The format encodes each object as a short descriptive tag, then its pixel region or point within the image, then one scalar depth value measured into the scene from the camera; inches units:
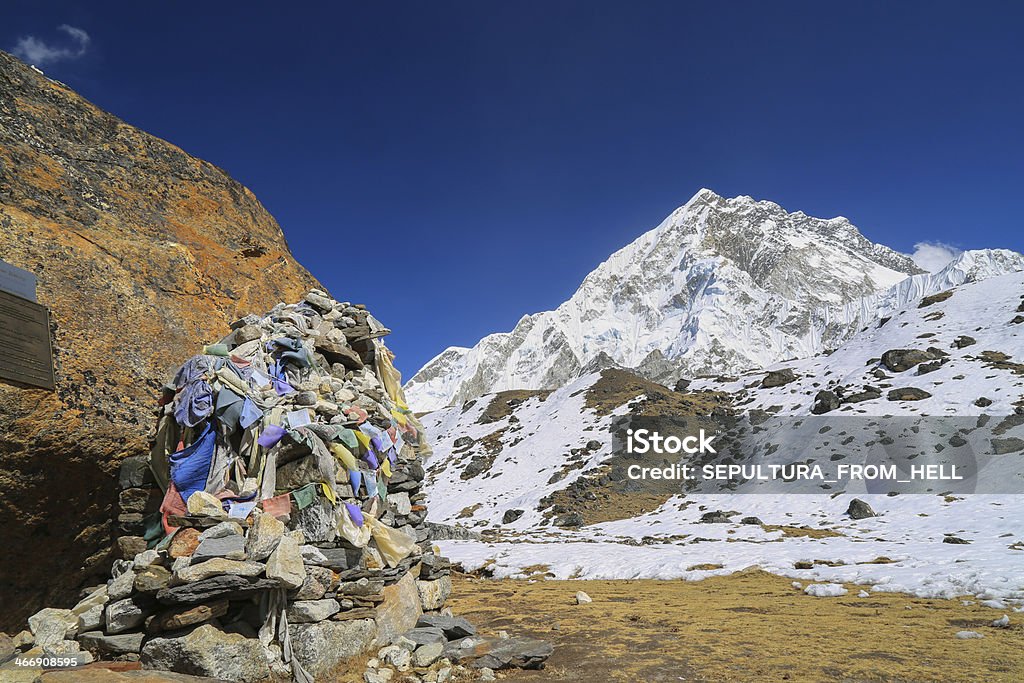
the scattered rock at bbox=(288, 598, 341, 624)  267.7
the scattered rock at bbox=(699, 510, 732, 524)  1208.7
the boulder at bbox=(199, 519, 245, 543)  261.7
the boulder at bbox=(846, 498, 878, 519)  1073.1
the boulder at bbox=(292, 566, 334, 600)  274.8
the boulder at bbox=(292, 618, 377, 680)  262.7
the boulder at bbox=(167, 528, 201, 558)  255.9
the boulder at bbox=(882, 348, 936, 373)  1768.0
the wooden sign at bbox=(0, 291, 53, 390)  251.8
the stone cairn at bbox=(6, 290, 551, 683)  245.6
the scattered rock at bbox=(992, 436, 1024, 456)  1155.3
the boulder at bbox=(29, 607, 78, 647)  256.7
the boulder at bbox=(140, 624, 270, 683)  235.1
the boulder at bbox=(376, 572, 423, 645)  313.1
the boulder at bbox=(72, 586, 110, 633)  256.8
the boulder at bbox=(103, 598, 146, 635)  245.9
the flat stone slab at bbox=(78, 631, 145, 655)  243.3
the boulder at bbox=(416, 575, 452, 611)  391.2
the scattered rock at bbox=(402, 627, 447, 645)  313.7
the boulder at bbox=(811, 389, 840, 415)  1649.5
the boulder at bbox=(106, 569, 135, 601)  254.8
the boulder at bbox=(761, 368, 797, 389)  2098.9
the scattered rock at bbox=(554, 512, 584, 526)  1385.3
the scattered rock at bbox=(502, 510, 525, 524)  1515.7
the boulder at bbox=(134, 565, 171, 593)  240.4
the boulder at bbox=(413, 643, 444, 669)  287.7
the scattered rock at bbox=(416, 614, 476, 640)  342.3
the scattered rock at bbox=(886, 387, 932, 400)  1531.5
